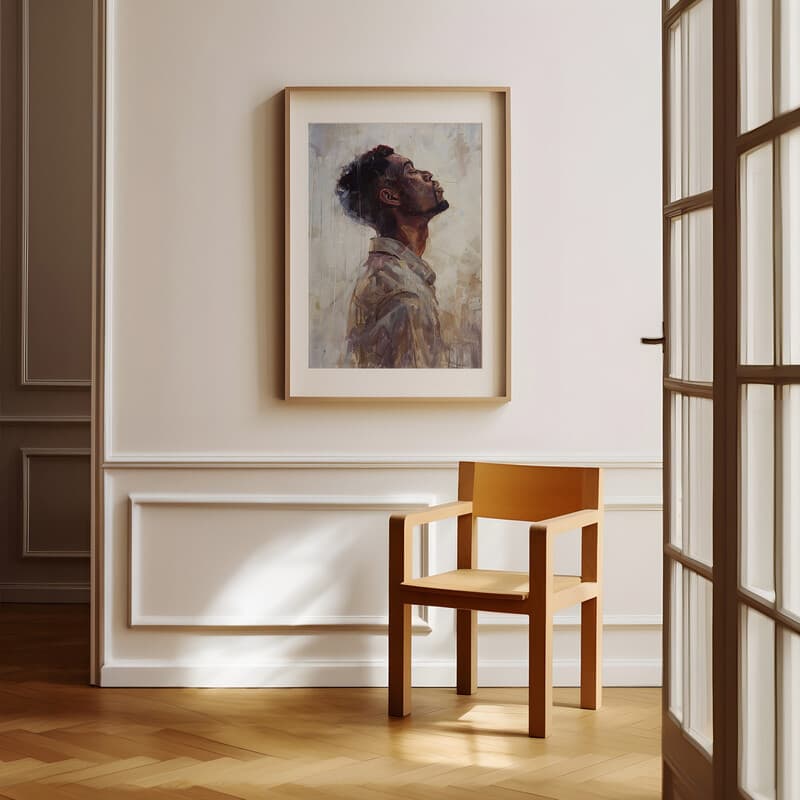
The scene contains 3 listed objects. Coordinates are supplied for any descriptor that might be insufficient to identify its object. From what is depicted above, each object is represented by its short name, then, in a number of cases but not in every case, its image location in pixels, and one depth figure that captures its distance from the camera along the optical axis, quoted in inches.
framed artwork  141.3
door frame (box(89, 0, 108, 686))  140.4
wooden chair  119.3
